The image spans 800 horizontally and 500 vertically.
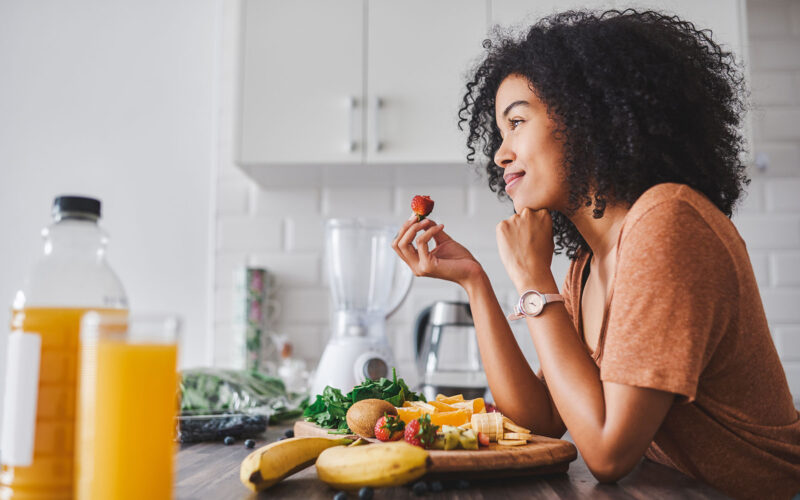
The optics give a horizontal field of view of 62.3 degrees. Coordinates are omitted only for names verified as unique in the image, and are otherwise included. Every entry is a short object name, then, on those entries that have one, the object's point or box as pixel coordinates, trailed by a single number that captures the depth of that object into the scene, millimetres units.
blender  1874
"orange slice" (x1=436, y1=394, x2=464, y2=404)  1062
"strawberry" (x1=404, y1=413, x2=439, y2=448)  826
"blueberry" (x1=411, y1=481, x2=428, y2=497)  738
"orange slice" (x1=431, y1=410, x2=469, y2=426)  921
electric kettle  1868
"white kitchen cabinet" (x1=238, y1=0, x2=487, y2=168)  2184
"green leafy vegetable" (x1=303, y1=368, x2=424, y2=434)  1021
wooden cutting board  776
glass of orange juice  532
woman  838
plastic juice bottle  575
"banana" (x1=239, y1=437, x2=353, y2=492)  713
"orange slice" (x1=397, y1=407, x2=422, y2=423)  922
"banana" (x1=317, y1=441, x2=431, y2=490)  714
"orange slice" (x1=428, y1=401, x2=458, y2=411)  983
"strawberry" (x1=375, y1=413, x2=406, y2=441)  861
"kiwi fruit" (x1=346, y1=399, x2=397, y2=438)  892
